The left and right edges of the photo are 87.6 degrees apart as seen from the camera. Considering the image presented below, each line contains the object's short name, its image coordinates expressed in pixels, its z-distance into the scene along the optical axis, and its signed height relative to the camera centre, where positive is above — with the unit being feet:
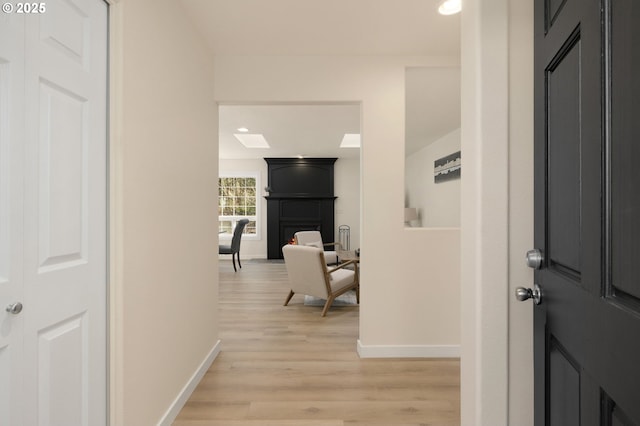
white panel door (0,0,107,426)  3.38 -0.07
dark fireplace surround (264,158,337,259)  27.17 +1.15
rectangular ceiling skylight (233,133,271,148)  19.85 +4.74
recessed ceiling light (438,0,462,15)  6.64 +4.21
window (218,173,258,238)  28.53 +0.95
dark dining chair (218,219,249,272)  22.12 -2.05
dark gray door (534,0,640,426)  2.01 +0.02
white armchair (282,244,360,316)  12.64 -2.51
